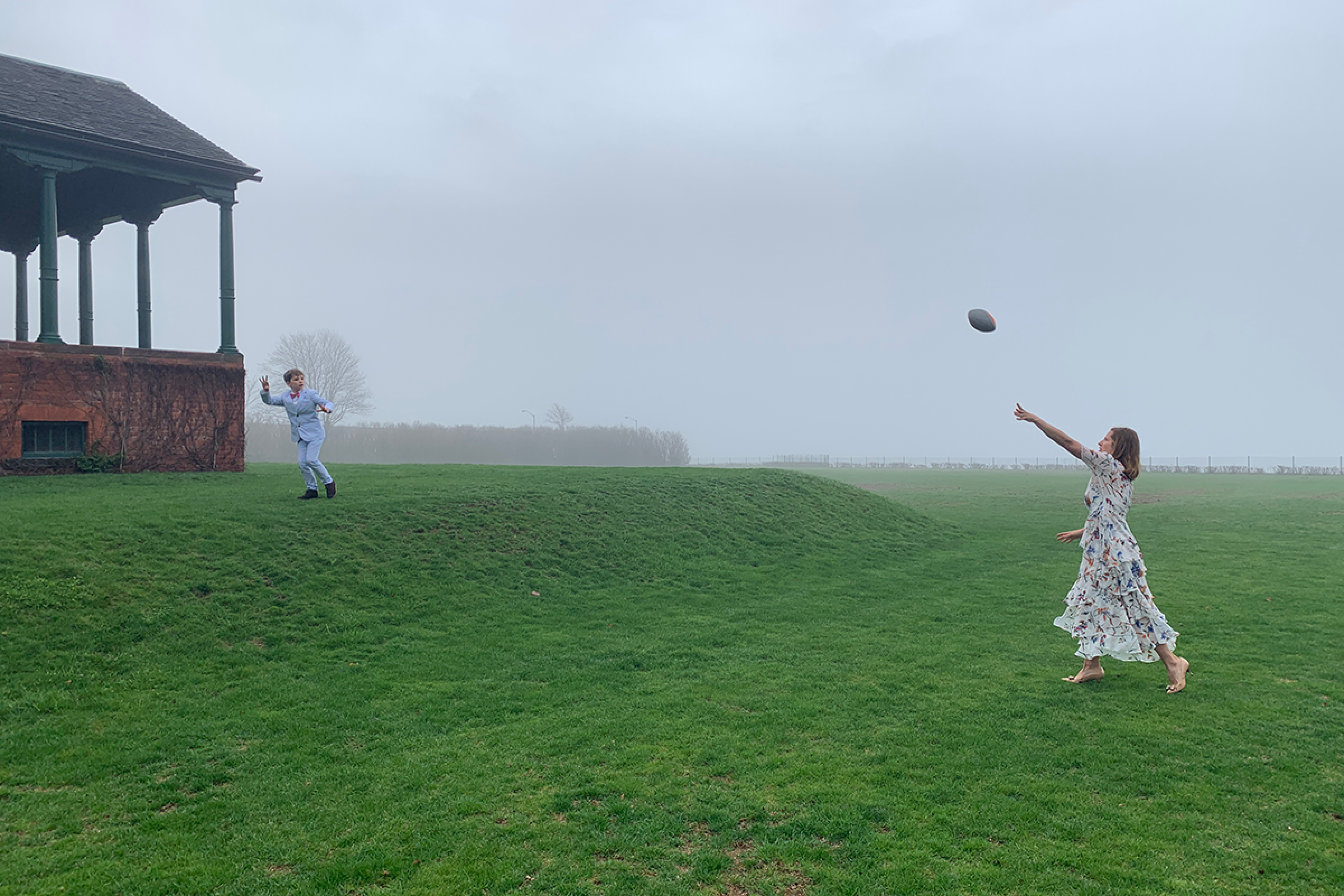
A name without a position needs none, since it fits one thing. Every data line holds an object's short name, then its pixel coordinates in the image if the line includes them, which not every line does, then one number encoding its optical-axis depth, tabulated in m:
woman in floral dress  7.80
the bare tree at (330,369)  72.00
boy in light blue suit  13.98
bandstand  17.23
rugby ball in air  9.88
